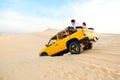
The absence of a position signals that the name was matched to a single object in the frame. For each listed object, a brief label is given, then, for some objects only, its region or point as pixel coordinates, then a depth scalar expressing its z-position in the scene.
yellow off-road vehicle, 3.98
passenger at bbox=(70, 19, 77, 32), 4.31
